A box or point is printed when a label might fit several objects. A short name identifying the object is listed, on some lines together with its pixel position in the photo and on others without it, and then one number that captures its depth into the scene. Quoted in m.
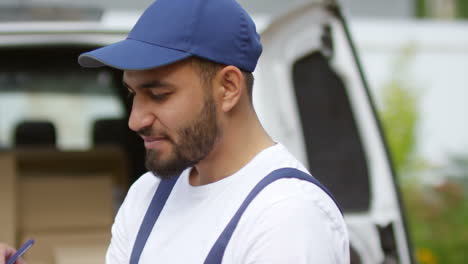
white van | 4.90
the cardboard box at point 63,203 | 6.58
